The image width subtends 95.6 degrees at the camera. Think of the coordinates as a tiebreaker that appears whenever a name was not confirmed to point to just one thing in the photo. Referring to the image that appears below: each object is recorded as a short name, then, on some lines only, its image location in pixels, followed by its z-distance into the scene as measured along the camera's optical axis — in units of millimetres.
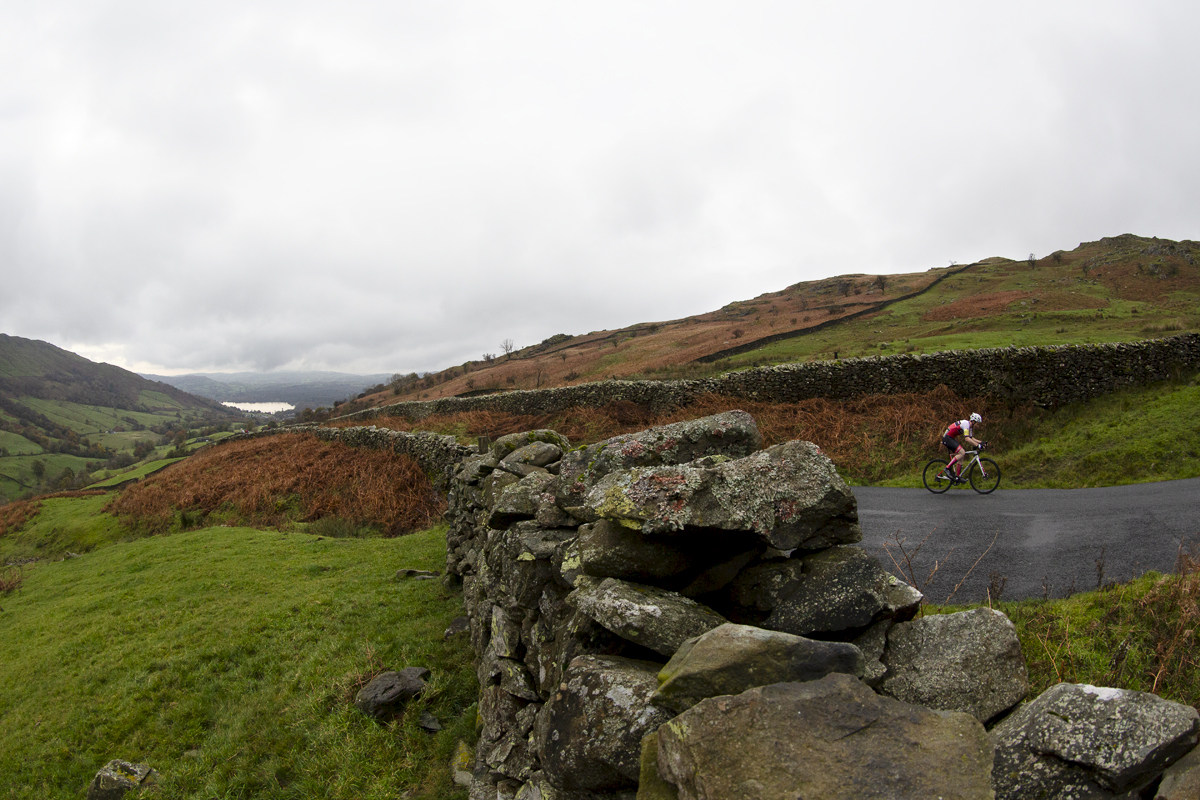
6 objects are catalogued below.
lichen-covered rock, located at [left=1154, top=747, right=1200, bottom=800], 2058
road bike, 14484
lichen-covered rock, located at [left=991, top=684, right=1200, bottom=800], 2291
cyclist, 14258
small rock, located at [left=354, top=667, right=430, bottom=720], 7418
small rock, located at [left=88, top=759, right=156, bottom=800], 6973
